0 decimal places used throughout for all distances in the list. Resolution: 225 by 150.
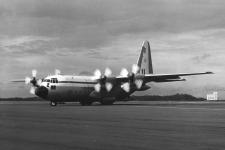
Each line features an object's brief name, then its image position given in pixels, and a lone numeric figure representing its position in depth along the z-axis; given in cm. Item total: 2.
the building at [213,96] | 9250
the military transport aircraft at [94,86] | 4644
